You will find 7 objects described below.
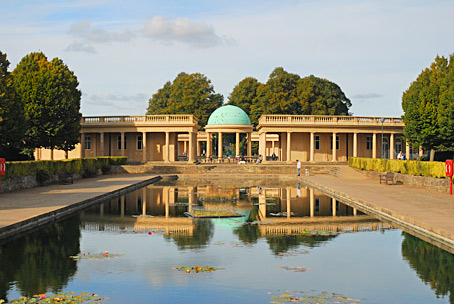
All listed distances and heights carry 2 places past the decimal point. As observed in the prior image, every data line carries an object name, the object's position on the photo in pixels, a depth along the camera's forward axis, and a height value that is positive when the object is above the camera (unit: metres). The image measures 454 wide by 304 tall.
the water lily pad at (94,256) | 13.69 -2.69
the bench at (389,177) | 37.04 -1.78
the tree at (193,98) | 88.75 +8.66
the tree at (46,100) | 48.78 +4.49
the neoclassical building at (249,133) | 63.41 +1.78
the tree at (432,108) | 43.04 +3.64
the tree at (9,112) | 36.50 +2.59
